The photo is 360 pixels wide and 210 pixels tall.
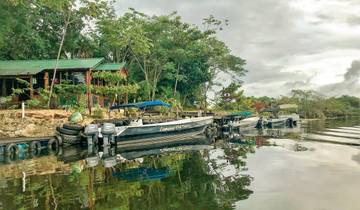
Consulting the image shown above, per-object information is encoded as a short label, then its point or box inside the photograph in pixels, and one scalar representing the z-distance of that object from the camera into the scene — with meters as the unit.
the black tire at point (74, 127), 22.28
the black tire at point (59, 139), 21.70
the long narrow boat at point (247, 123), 37.97
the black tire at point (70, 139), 22.09
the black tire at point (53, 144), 21.33
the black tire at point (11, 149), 19.06
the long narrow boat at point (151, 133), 21.98
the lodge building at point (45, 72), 27.55
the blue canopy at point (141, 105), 24.42
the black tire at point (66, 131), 22.23
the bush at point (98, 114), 27.05
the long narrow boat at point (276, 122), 45.44
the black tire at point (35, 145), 20.26
